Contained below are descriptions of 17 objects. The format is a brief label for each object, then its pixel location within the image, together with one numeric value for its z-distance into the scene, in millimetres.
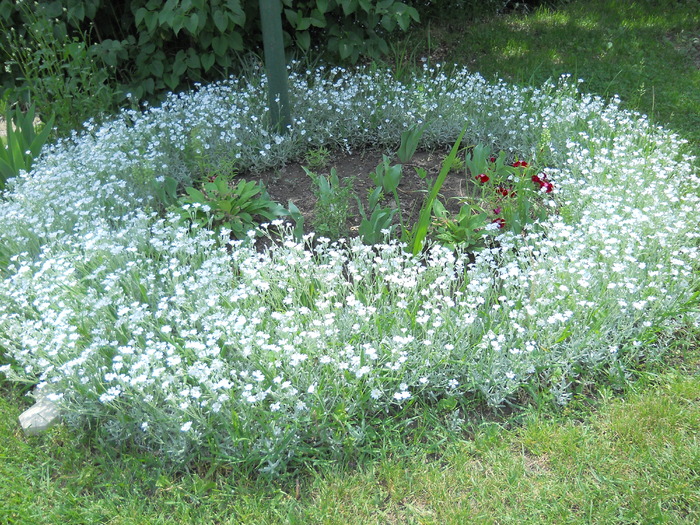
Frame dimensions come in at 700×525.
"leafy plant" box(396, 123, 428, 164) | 4332
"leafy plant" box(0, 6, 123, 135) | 5043
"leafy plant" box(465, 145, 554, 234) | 3672
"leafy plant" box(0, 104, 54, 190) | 4398
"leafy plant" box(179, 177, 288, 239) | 3770
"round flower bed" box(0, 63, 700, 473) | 2602
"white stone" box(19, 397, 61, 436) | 2799
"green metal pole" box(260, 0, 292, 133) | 4387
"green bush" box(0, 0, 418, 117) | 5047
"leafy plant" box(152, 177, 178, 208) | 4016
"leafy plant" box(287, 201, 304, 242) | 3586
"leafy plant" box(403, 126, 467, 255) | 3393
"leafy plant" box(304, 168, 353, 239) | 3727
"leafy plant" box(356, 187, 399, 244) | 3572
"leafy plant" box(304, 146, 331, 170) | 4430
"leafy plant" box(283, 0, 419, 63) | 5195
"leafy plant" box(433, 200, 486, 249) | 3555
